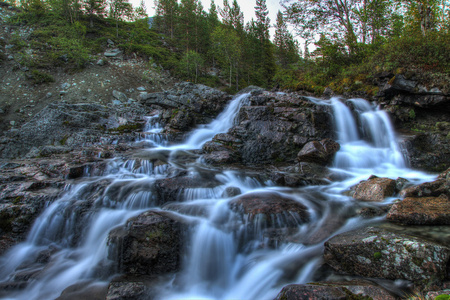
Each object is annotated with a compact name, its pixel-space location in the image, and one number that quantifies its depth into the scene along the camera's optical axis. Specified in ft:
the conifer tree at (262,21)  130.00
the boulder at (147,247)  13.64
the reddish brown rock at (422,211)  12.50
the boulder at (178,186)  21.06
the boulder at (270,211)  16.31
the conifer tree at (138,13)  136.98
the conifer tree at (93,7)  111.14
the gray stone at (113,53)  85.97
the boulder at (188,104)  46.32
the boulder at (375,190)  19.20
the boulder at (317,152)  29.37
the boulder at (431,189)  16.15
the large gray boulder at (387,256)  9.04
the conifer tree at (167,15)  148.47
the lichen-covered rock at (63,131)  37.58
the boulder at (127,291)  10.85
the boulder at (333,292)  8.00
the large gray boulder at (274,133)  32.73
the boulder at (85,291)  12.01
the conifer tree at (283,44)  135.74
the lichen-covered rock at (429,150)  27.86
